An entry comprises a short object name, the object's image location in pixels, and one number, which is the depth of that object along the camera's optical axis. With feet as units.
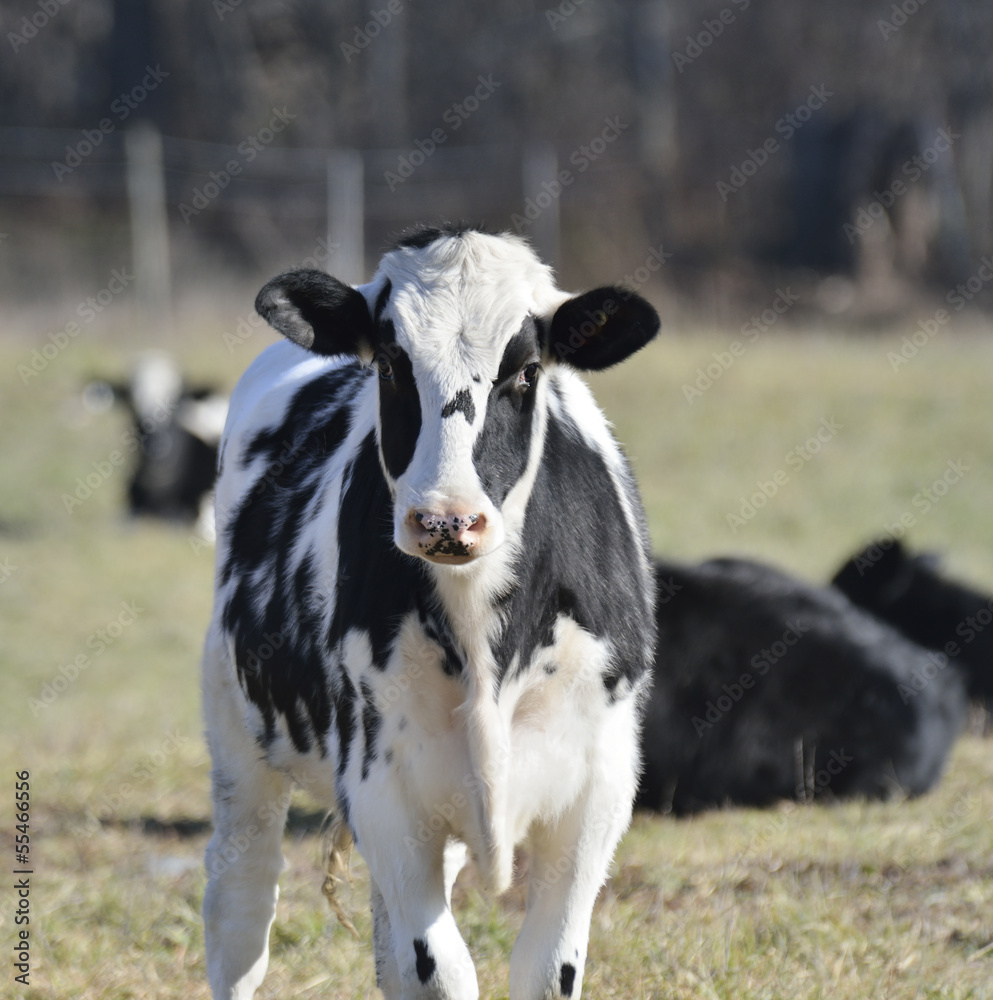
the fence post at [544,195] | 66.54
